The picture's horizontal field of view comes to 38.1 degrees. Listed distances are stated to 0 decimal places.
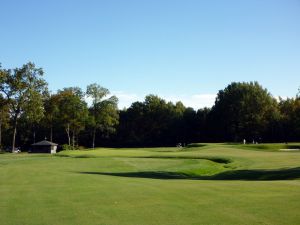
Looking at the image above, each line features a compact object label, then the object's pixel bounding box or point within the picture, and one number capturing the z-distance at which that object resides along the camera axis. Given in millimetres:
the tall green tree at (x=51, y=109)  113375
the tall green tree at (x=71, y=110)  113062
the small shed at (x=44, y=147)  95812
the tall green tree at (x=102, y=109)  120812
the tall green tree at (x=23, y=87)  93000
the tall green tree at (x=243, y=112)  116625
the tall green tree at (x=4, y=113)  94125
